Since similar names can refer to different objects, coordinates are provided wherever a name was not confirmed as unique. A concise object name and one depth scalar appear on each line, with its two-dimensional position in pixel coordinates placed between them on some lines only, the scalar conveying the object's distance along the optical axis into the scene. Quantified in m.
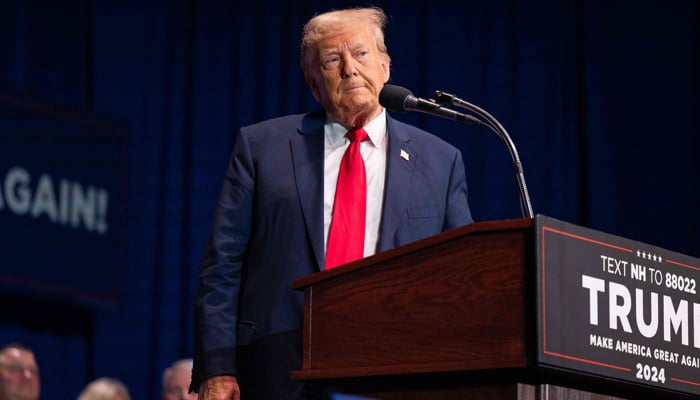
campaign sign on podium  3.35
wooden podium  3.37
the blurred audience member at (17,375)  9.96
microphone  4.23
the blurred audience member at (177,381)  10.08
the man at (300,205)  4.58
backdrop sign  11.08
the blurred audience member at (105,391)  9.73
